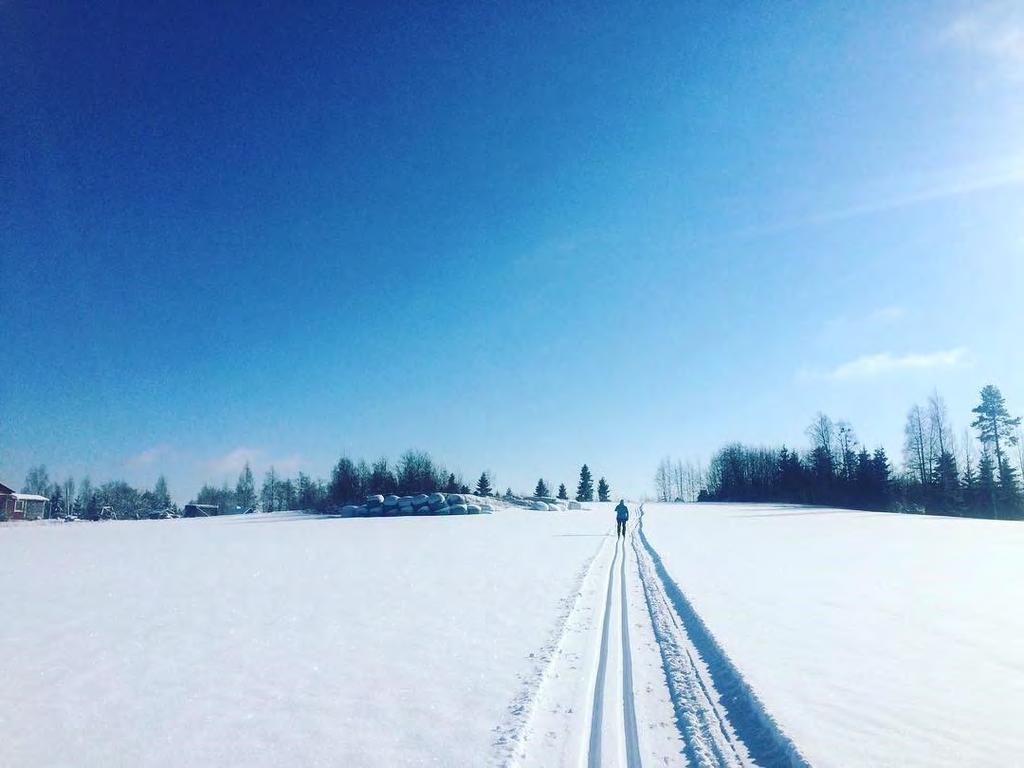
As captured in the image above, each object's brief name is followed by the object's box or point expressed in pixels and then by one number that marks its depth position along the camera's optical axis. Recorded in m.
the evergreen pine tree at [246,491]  130.38
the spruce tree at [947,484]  53.38
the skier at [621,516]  22.80
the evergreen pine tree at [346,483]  72.86
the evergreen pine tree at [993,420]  54.62
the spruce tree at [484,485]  84.41
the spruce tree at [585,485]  105.69
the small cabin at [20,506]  57.19
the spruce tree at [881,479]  61.22
